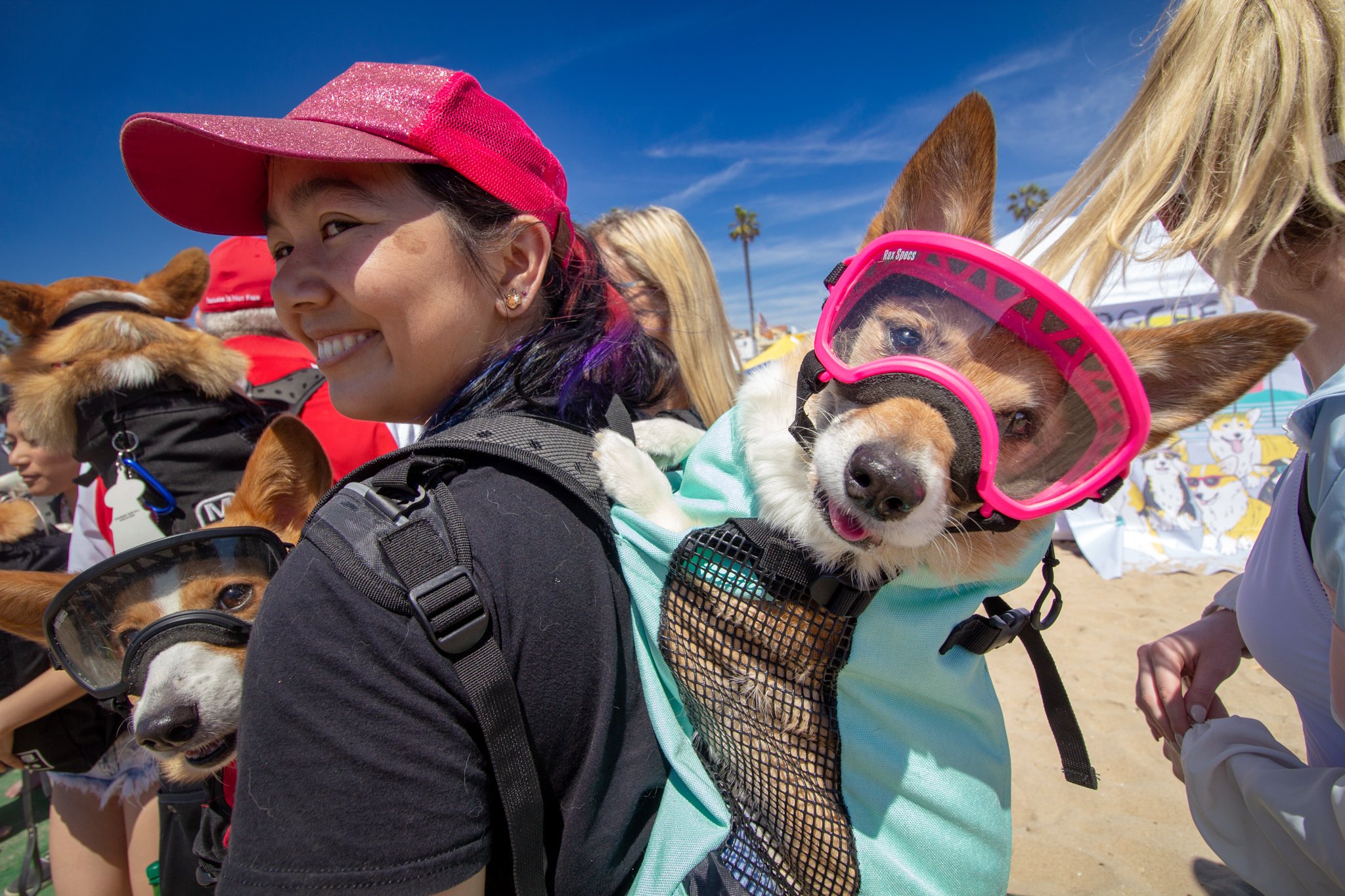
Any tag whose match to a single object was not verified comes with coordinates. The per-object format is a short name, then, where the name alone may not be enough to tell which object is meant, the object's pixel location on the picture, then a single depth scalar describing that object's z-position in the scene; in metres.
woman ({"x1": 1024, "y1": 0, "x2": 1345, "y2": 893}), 0.46
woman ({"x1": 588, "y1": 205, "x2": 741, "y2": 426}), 1.08
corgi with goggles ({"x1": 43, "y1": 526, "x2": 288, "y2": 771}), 0.53
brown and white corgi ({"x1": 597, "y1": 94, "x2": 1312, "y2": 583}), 0.47
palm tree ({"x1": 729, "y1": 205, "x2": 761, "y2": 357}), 41.50
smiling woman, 0.35
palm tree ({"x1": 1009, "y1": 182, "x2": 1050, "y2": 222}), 29.58
